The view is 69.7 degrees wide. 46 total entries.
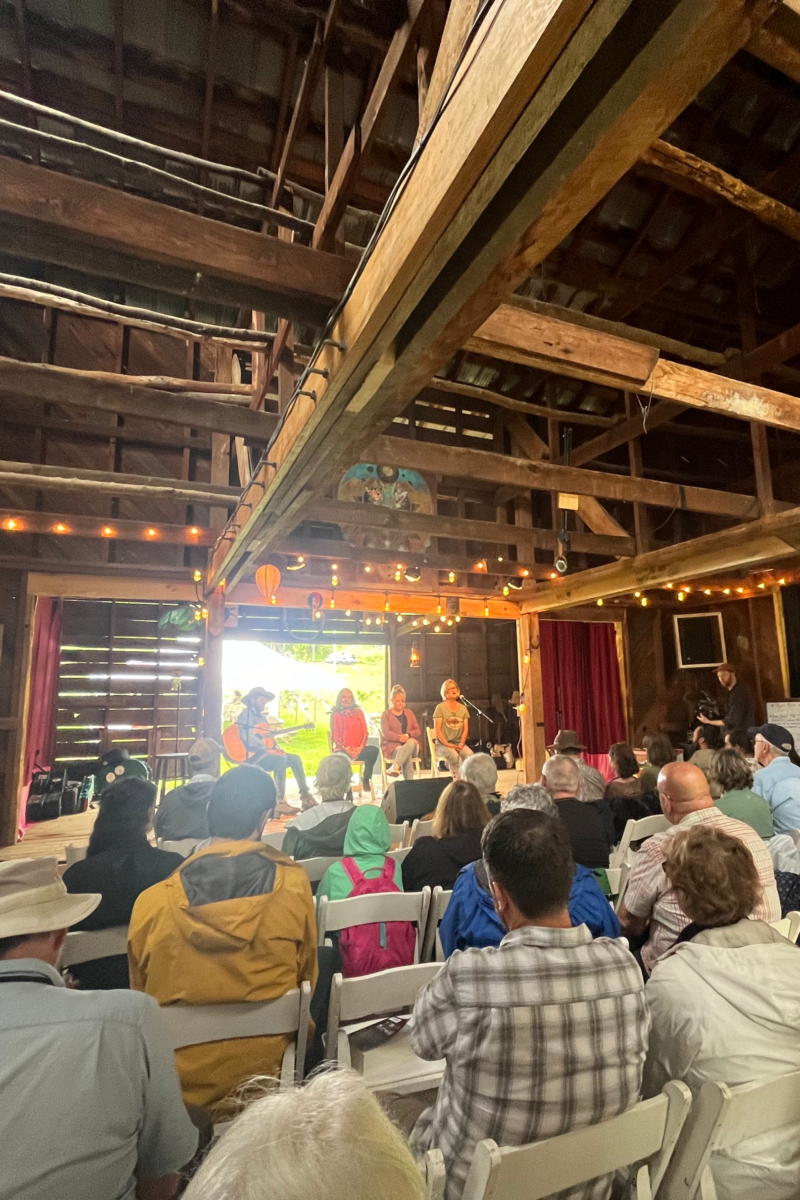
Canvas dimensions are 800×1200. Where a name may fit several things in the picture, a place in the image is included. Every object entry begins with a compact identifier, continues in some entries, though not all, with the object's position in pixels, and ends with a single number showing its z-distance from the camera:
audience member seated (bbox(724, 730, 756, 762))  5.93
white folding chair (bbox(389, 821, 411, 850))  3.93
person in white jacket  1.29
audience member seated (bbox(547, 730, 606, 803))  4.30
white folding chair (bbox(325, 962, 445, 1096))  1.74
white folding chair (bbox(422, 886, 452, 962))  2.35
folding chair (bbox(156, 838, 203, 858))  3.25
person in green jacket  2.52
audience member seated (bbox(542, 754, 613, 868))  2.92
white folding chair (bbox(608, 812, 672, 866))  3.53
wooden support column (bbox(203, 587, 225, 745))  7.46
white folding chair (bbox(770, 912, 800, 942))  2.03
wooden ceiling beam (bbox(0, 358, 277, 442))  3.47
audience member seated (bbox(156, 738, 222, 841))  3.59
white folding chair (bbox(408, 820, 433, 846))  3.92
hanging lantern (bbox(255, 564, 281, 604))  6.30
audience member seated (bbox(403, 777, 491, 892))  2.57
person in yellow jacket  1.54
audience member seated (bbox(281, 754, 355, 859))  3.16
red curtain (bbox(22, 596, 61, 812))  7.53
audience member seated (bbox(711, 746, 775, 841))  3.25
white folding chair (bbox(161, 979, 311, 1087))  1.53
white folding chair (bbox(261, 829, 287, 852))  4.01
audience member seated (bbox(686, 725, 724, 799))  4.73
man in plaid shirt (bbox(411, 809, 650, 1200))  1.15
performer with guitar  7.67
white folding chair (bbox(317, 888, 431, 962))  2.16
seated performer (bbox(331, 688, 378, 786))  8.20
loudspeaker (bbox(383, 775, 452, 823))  5.29
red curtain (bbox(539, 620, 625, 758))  11.27
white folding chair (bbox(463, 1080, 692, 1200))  1.00
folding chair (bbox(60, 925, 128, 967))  1.99
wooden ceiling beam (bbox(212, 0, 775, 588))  1.05
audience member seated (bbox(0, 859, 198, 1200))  0.92
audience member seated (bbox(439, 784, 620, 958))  1.82
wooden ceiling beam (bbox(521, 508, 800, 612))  5.44
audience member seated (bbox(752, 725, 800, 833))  3.58
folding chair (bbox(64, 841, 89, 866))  3.10
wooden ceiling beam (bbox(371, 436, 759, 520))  4.21
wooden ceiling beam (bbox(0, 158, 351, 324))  1.80
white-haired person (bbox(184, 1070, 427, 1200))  0.49
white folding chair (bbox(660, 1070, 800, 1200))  1.13
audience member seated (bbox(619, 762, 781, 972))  2.03
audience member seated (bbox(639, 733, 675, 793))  4.73
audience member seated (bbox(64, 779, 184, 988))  2.11
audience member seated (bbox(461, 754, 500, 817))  3.63
